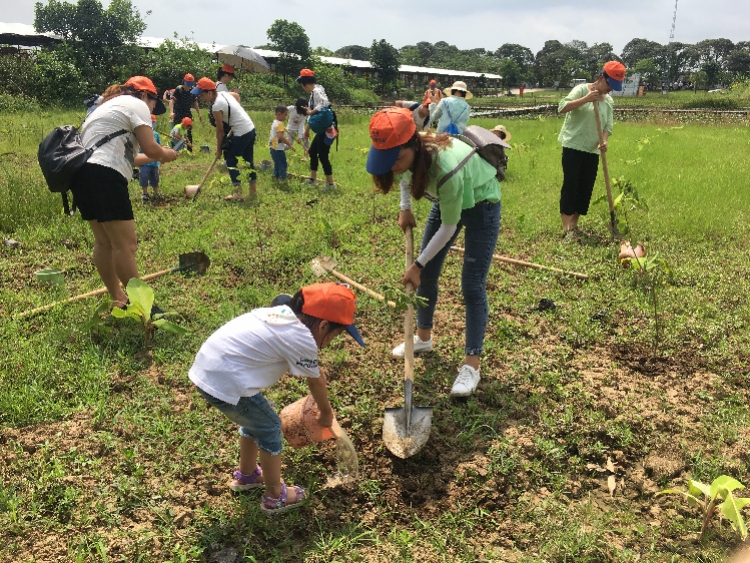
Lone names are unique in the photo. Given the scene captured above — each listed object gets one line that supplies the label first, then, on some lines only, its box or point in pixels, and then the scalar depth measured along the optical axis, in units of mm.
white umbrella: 28734
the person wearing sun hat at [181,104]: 10250
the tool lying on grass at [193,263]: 4812
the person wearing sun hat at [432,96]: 8336
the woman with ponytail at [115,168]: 3539
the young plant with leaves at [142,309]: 3480
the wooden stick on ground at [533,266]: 4863
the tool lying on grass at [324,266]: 4133
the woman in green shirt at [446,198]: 2516
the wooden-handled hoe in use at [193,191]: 7375
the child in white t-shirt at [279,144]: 8430
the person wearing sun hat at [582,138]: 5223
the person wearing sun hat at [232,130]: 6914
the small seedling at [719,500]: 2098
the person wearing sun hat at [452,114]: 6367
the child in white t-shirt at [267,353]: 2119
